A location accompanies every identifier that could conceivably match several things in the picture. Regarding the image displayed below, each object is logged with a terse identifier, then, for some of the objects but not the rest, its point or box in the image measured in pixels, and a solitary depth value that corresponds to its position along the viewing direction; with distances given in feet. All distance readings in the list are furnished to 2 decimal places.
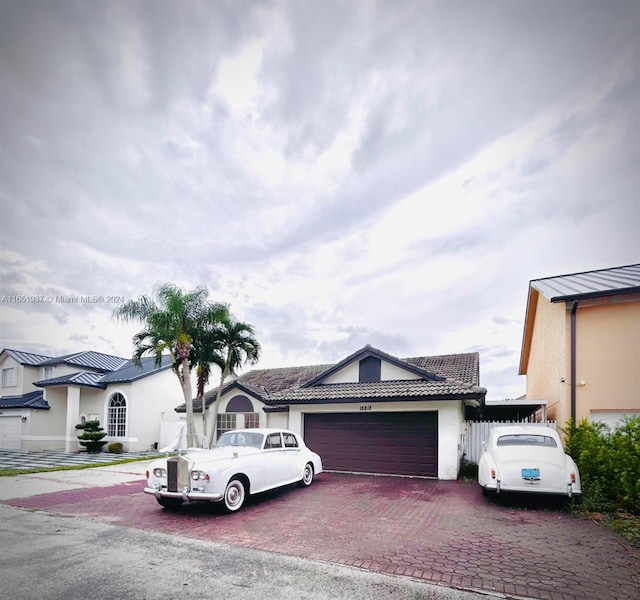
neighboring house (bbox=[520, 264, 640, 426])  36.37
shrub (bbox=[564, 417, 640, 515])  25.46
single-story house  42.60
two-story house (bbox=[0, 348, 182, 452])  75.97
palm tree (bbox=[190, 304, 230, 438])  60.95
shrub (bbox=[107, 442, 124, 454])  73.33
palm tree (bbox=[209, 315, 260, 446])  62.64
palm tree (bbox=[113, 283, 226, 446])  57.93
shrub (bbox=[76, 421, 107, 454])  72.90
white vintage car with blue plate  27.50
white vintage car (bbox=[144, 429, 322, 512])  26.48
